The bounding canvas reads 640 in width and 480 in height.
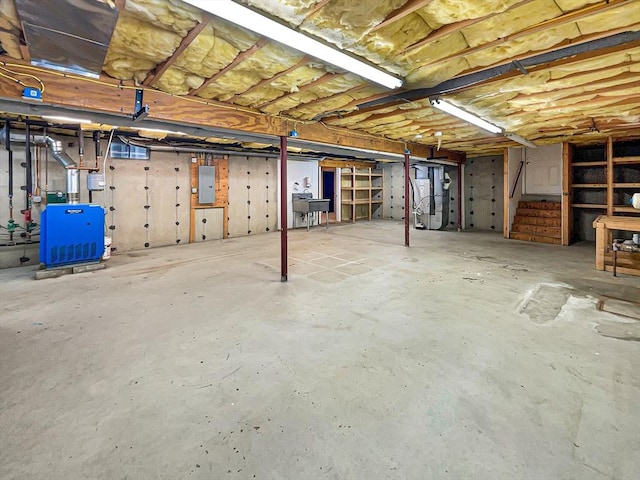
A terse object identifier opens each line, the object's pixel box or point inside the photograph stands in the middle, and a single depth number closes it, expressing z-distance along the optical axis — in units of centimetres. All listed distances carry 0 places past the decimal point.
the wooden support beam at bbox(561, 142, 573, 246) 668
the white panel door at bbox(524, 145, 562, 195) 712
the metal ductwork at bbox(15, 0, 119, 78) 164
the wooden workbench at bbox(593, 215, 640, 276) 423
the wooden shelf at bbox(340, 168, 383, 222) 1100
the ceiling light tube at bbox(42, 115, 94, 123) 320
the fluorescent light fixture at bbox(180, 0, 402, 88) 168
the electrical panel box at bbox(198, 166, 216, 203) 694
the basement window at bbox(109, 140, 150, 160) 584
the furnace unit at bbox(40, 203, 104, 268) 429
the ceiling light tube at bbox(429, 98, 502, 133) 341
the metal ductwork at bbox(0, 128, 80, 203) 480
